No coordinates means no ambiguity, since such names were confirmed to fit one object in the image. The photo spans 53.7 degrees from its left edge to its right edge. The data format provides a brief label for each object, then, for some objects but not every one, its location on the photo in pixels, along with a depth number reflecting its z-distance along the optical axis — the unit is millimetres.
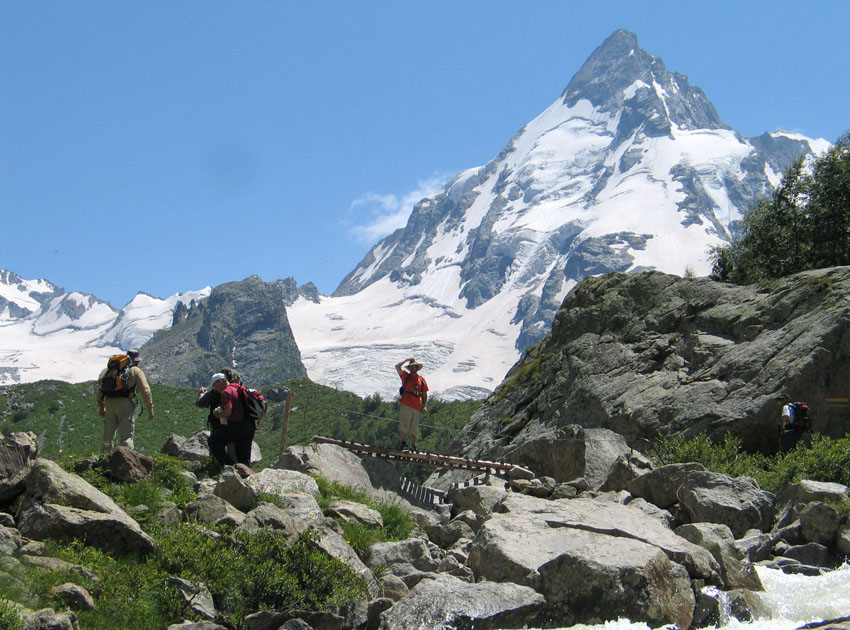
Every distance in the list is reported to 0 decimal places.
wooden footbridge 16516
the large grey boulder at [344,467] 14523
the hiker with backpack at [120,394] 14266
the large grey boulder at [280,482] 12039
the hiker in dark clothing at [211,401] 13796
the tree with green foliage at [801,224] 33094
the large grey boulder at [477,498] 13445
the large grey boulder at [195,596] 8312
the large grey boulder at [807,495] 11945
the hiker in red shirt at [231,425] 13656
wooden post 16633
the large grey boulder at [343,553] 9430
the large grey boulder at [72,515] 9156
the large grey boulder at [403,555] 10234
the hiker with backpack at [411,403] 18656
